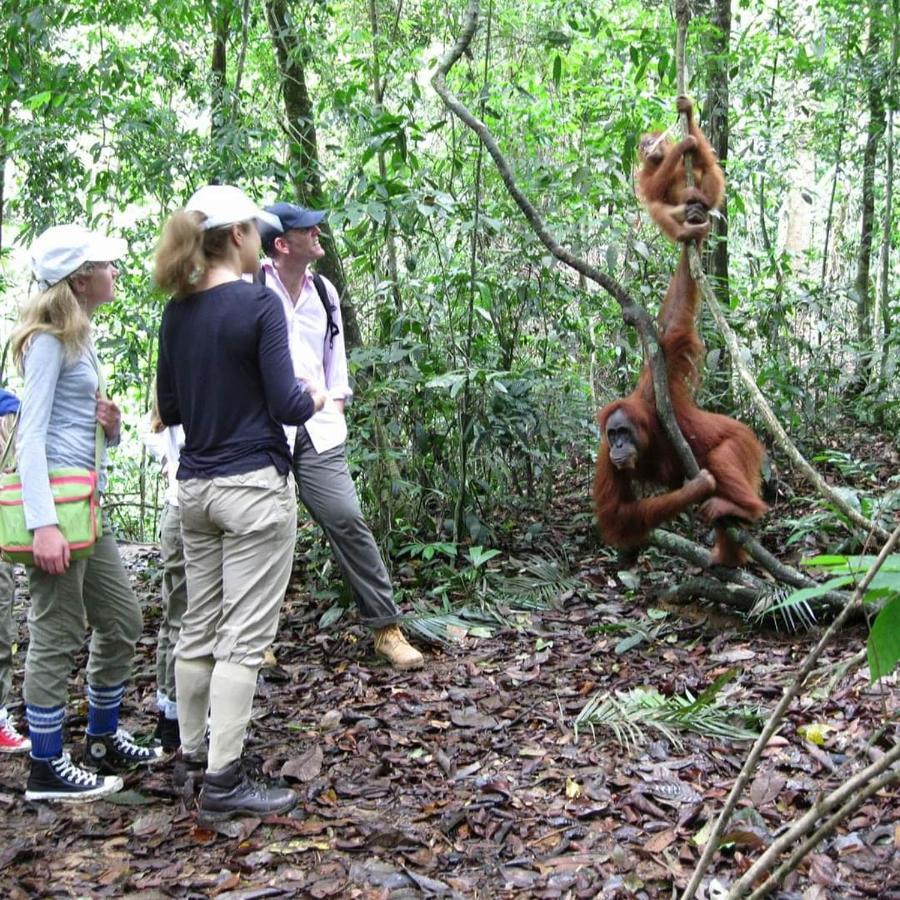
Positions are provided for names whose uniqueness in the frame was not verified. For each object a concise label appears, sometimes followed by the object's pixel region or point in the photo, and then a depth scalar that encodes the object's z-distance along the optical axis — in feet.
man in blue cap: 13.85
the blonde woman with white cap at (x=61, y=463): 10.16
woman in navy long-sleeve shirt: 9.78
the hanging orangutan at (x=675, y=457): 15.61
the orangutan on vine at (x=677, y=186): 14.92
